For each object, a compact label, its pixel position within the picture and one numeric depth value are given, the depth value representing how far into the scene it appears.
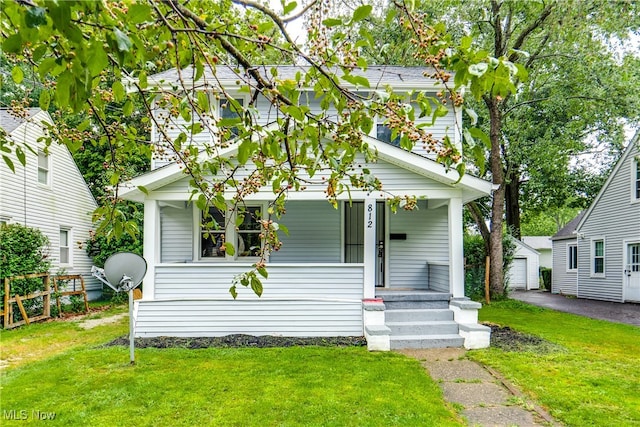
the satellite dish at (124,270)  5.65
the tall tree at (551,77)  11.05
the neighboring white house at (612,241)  13.94
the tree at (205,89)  1.24
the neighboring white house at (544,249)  28.03
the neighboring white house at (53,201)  11.09
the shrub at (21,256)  9.06
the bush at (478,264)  13.74
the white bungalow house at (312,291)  7.41
